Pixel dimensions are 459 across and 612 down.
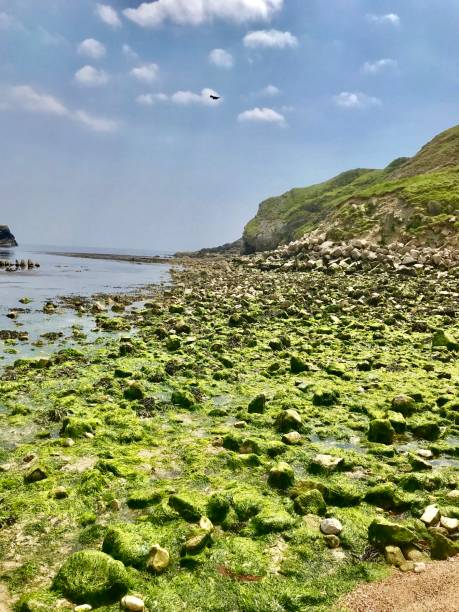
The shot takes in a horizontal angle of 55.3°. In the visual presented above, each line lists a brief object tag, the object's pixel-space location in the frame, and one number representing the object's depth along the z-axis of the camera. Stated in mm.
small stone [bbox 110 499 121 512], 7214
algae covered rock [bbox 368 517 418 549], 6168
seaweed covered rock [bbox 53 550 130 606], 5254
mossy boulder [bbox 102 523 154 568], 5875
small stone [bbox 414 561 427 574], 5668
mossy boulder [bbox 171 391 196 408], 12156
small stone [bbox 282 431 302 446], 9820
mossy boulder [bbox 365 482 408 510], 7352
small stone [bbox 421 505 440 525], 6649
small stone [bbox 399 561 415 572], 5742
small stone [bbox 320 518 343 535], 6527
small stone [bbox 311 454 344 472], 8523
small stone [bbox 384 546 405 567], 5867
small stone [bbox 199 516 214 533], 6520
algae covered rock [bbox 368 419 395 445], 9883
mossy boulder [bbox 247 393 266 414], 11547
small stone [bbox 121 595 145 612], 5066
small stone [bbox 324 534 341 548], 6332
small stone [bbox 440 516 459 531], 6508
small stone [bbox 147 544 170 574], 5758
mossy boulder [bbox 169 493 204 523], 6941
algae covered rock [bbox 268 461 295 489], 7953
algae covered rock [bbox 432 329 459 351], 17672
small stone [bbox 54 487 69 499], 7461
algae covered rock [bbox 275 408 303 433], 10477
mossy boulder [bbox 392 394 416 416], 11344
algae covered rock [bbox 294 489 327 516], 7117
